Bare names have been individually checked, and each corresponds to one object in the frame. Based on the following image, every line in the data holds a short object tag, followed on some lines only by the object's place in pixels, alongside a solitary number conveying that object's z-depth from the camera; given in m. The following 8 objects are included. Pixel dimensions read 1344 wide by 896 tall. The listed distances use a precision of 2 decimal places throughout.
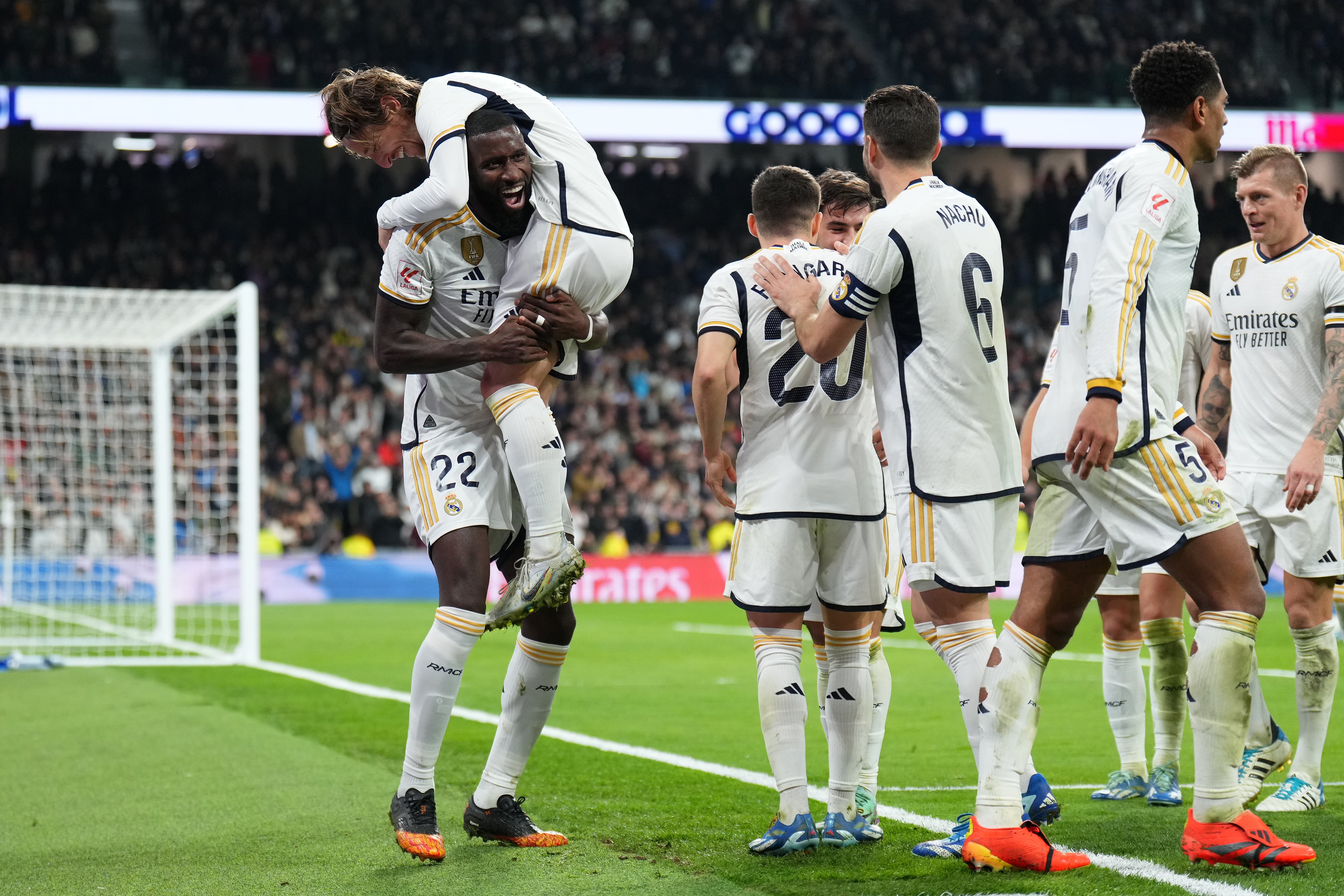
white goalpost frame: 22.19
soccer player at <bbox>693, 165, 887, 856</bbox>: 9.30
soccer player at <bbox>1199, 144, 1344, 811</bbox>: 10.79
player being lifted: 8.88
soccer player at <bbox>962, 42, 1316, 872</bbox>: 7.91
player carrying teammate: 9.12
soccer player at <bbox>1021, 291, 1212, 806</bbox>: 10.95
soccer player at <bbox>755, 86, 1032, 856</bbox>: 8.43
